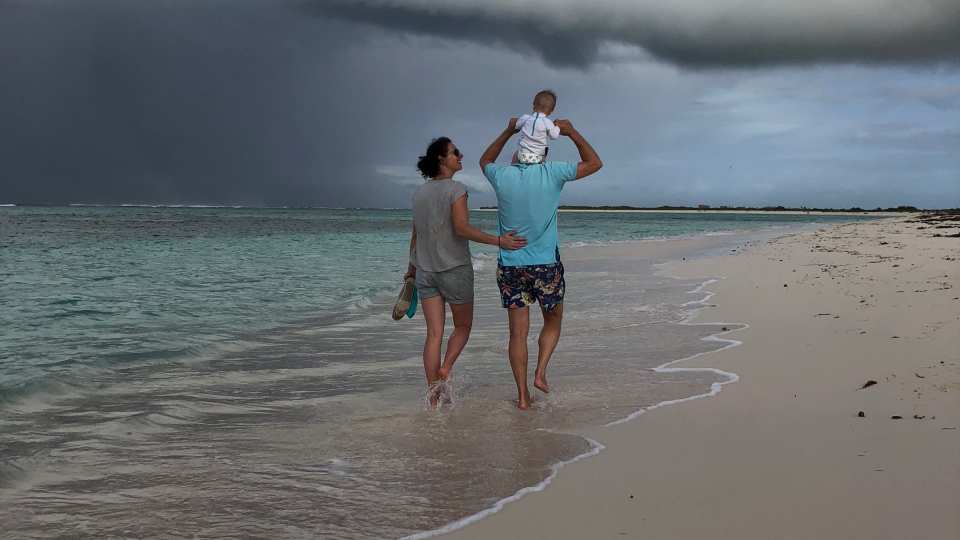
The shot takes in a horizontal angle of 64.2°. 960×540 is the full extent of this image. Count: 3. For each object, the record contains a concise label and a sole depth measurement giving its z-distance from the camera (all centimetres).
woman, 537
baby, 519
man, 532
